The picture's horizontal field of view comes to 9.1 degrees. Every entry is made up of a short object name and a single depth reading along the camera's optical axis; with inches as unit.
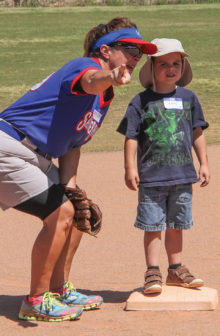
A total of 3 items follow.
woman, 296.2
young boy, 322.4
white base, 315.2
